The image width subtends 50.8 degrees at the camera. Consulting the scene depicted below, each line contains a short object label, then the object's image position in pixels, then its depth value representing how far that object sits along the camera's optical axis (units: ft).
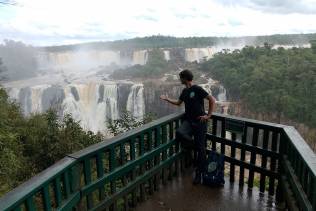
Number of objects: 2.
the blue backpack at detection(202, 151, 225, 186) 13.55
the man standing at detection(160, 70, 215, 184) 12.95
